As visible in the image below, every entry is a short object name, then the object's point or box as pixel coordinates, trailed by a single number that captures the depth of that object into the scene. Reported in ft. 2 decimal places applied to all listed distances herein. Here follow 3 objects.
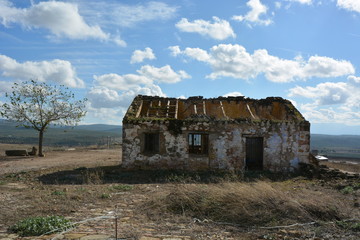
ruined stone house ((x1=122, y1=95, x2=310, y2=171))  50.11
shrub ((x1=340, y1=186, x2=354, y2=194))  33.93
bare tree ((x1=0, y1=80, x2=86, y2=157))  75.00
